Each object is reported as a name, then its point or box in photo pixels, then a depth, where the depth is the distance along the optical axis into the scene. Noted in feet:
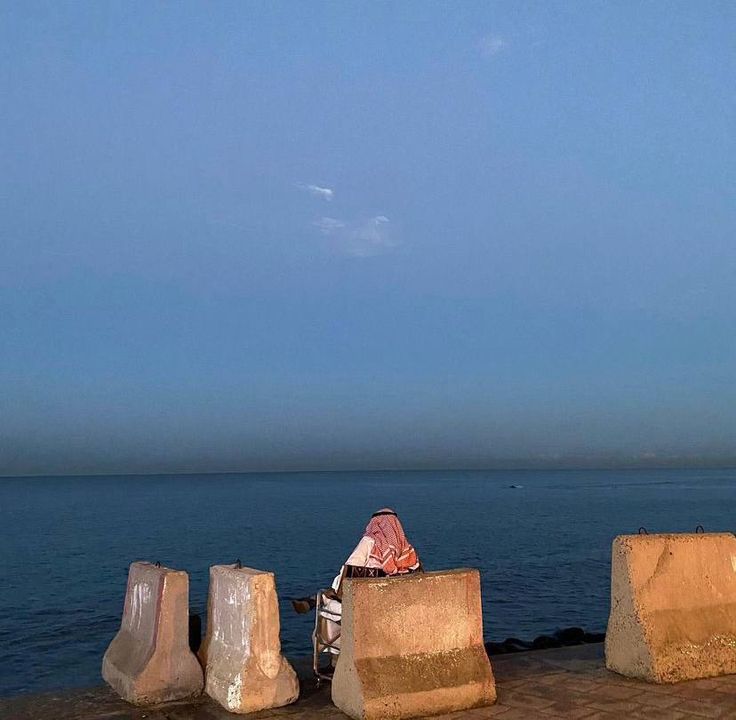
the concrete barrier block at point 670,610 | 26.18
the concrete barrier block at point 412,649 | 22.61
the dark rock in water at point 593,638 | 40.76
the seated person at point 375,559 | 27.04
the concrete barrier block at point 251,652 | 23.58
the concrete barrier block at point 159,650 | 24.53
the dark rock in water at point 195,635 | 27.04
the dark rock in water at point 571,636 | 39.34
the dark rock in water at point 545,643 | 37.32
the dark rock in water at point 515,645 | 35.96
